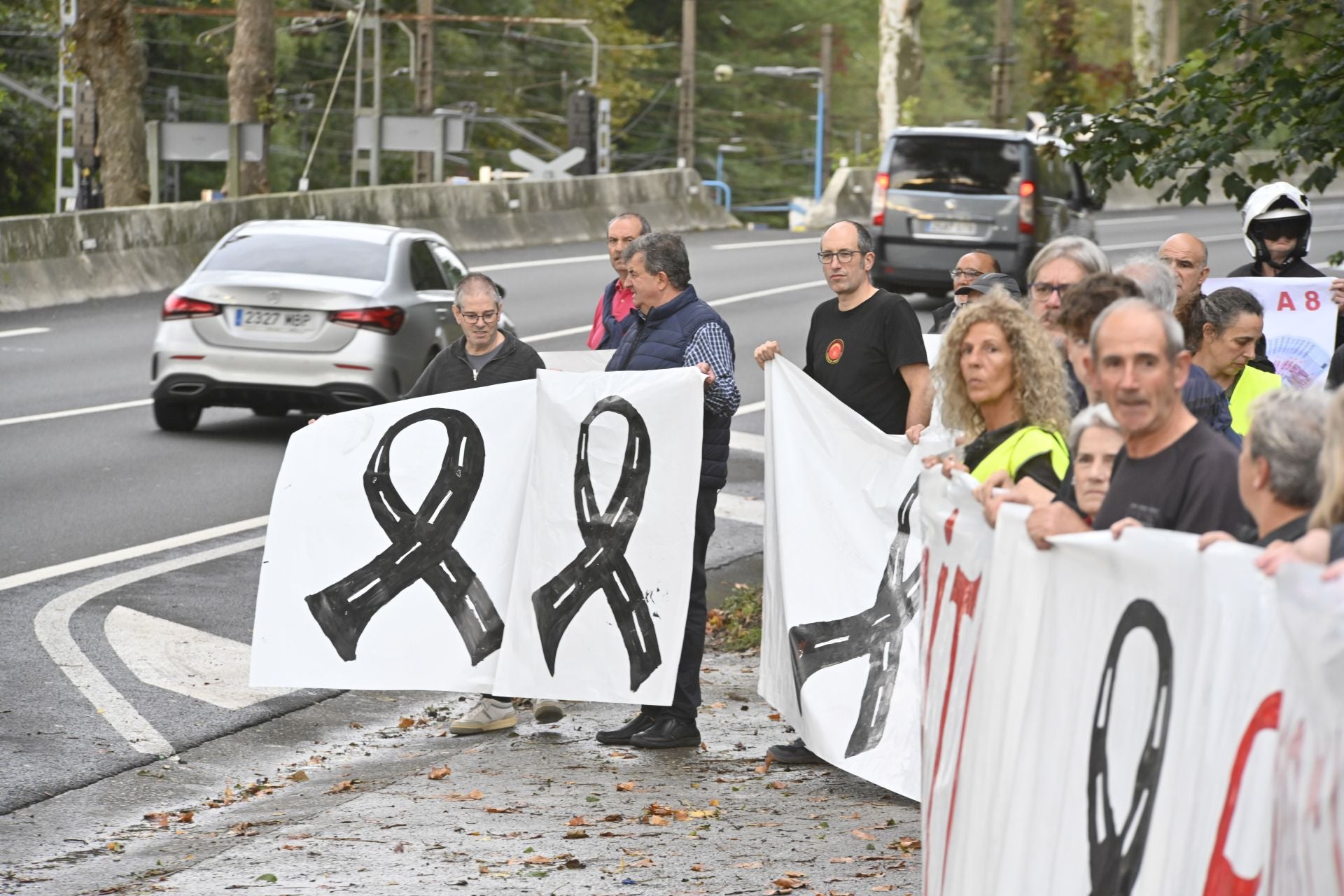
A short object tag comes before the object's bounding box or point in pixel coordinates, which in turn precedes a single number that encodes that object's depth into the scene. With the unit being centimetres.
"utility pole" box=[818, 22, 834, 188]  11874
